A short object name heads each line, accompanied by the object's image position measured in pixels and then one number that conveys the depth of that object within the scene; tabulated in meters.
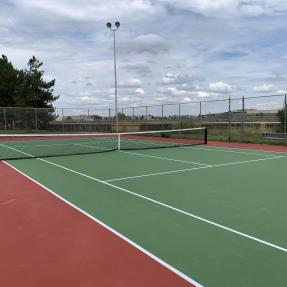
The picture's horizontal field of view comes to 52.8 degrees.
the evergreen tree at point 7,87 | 35.06
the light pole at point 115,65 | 19.89
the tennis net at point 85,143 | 12.56
